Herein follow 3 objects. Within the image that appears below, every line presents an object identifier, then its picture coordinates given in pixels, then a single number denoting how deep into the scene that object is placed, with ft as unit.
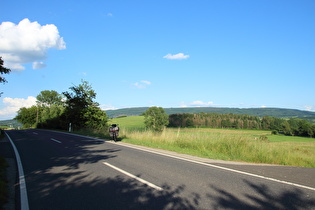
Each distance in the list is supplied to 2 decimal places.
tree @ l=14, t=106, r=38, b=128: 288.18
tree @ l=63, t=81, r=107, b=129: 98.32
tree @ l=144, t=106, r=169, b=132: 206.22
